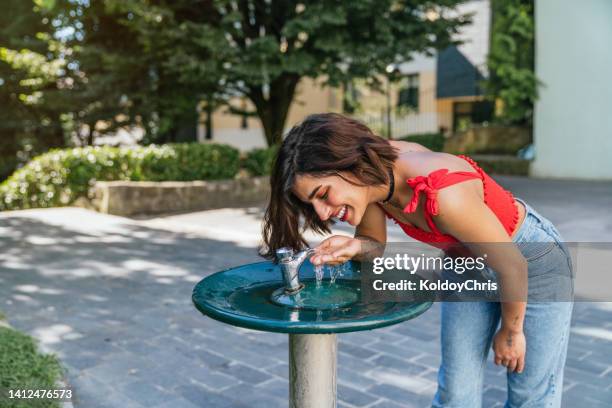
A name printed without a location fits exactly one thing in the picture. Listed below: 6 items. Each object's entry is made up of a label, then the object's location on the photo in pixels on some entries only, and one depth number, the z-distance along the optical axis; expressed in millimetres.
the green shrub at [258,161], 12930
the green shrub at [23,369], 3240
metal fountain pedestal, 2027
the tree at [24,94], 15000
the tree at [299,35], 11812
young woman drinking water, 2061
